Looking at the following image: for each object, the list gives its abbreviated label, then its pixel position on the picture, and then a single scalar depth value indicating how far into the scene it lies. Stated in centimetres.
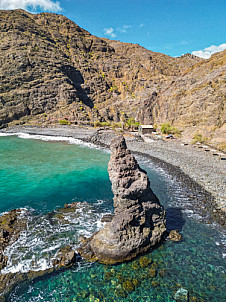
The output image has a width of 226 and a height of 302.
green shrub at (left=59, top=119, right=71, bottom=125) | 10219
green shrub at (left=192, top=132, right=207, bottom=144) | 5196
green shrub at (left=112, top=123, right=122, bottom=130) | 9699
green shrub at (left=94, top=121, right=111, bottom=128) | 9460
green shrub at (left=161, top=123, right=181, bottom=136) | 6672
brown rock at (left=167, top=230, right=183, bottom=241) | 1458
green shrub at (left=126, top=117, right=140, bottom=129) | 9669
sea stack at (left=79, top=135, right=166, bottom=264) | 1234
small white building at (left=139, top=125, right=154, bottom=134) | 7526
